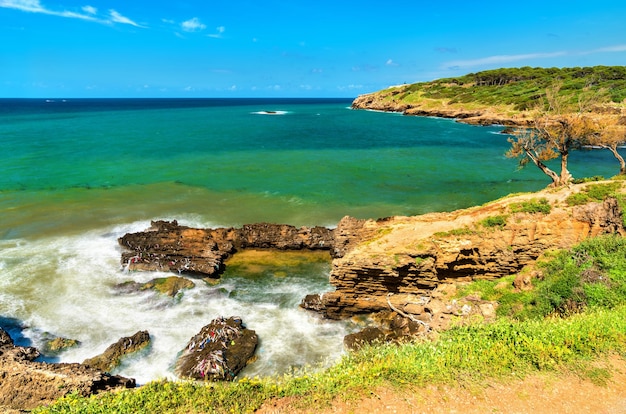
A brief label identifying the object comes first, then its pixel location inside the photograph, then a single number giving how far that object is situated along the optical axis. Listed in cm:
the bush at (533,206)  1716
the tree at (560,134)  2391
